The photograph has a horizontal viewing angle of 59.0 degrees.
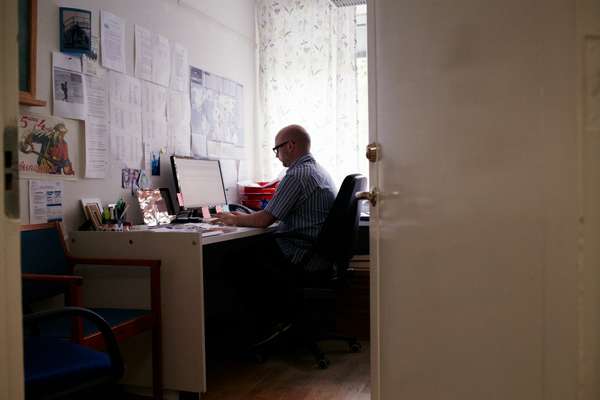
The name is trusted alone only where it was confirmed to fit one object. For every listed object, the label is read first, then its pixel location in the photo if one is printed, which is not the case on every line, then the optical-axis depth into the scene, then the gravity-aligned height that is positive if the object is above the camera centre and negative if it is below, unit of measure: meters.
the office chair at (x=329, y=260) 2.50 -0.31
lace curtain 3.72 +0.85
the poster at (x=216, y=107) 3.17 +0.59
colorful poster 2.00 +0.21
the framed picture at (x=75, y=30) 2.19 +0.72
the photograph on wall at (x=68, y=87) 2.14 +0.47
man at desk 2.60 -0.14
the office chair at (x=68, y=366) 1.28 -0.43
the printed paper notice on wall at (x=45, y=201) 2.03 +0.00
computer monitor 2.83 +0.10
